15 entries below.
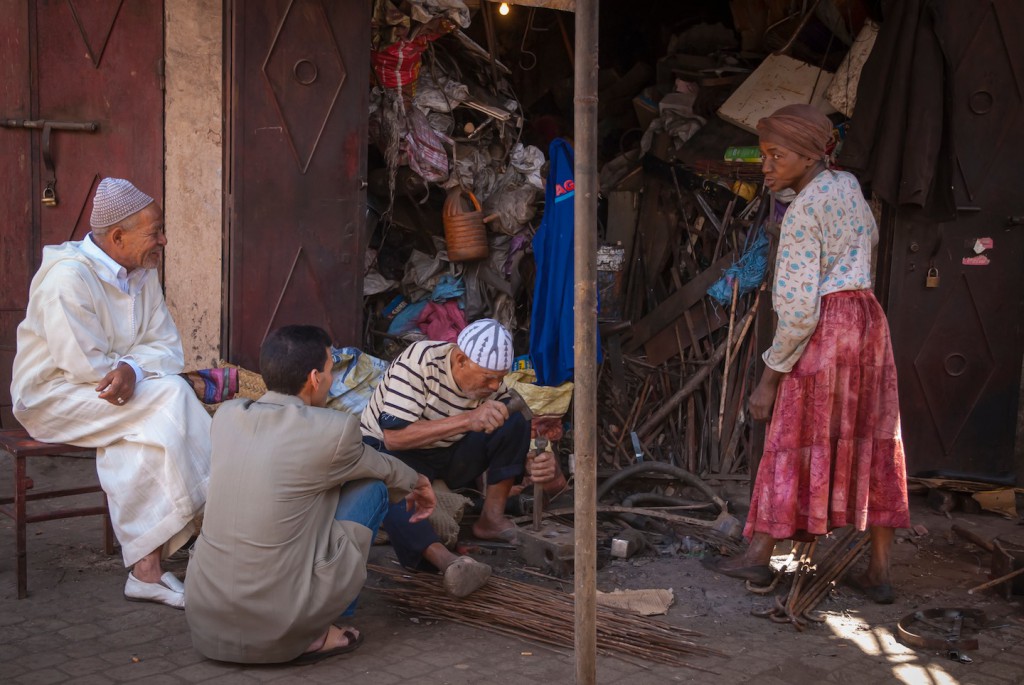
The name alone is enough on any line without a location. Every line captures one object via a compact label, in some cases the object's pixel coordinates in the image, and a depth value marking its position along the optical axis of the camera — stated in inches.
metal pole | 106.0
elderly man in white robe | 159.0
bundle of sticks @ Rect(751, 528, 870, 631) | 160.9
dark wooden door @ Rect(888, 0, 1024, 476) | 229.1
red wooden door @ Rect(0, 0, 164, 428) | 217.9
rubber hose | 223.3
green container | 257.9
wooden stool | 156.5
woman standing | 163.0
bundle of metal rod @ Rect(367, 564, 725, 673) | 145.5
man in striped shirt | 163.6
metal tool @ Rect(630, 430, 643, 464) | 252.8
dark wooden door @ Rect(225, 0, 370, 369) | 215.5
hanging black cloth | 223.1
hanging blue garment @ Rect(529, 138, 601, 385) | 245.9
